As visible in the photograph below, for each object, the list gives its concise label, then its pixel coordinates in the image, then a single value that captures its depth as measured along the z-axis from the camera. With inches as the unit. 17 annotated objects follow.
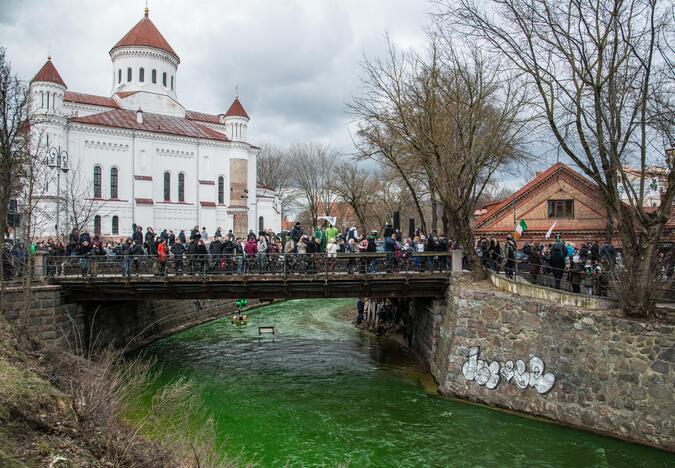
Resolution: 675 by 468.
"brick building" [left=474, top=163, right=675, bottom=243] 1305.4
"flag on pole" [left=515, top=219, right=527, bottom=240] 1174.2
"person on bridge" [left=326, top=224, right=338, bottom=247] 748.0
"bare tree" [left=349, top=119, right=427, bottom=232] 935.0
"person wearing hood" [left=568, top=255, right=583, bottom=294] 563.1
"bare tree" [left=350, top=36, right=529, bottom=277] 719.7
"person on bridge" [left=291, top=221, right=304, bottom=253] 762.2
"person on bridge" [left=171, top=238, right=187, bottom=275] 743.1
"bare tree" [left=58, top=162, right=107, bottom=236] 1738.4
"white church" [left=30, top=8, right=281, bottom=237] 1849.2
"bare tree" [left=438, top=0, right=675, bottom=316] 498.6
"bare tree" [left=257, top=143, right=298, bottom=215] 2901.1
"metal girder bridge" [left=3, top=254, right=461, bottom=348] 721.0
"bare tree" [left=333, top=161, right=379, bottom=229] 1962.2
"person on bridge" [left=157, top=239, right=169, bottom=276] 739.3
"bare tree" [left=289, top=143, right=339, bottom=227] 2439.7
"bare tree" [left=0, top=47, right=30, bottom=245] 645.3
